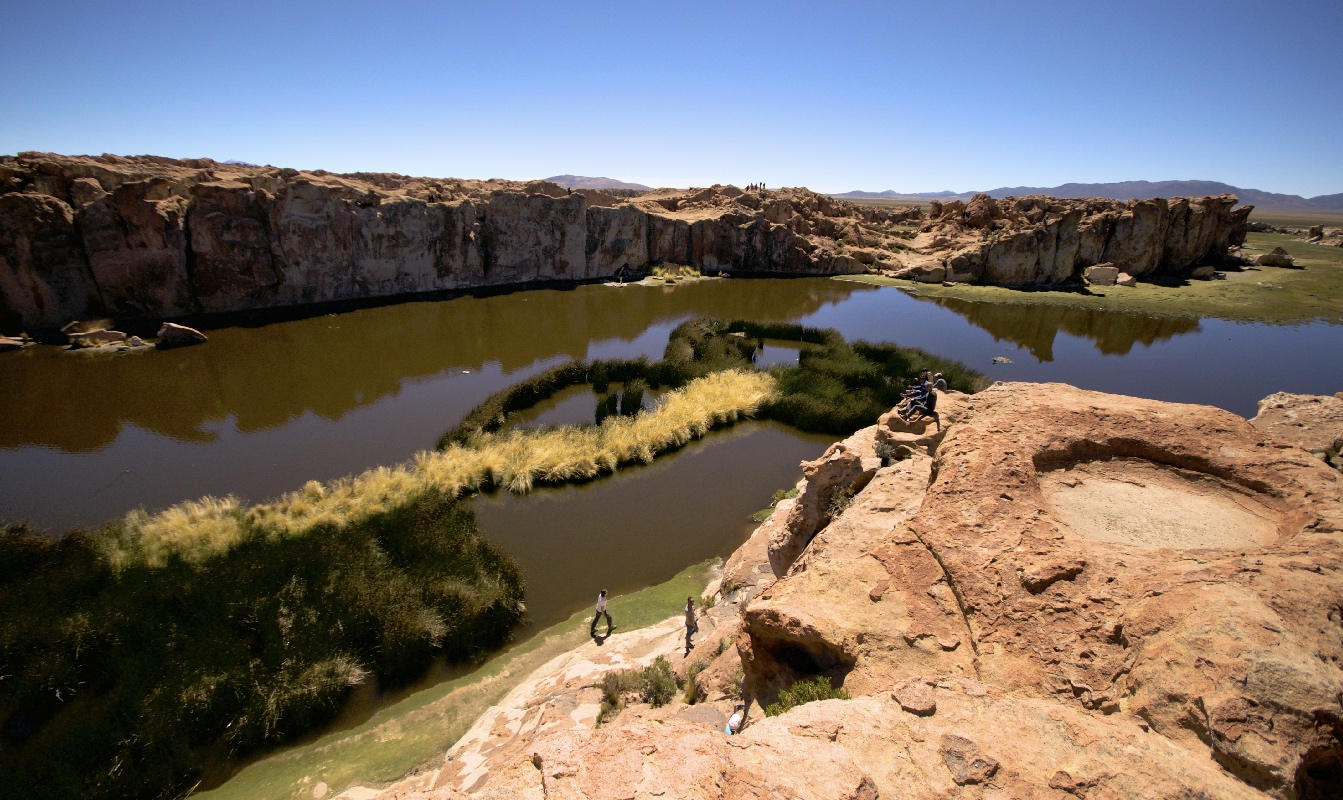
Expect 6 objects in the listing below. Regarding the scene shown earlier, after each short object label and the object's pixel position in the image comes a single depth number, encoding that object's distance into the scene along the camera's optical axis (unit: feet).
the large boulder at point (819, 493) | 31.01
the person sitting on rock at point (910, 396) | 37.58
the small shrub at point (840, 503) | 29.54
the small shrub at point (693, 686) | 23.44
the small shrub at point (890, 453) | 32.53
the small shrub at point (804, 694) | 16.53
